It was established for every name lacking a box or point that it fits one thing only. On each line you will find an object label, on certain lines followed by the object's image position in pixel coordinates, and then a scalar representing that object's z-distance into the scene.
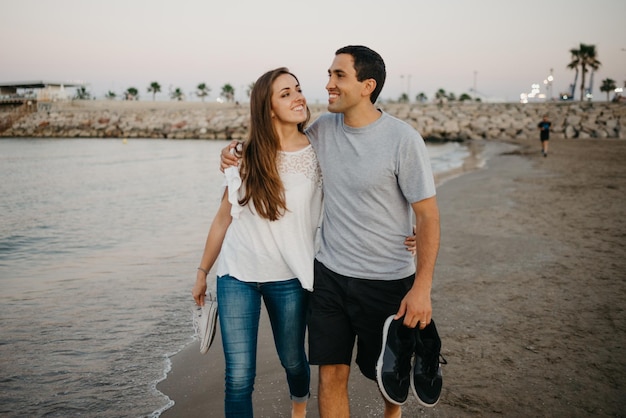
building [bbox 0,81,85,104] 72.81
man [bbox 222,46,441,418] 2.44
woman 2.58
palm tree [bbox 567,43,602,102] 65.81
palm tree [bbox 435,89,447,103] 89.41
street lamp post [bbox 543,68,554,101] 81.38
